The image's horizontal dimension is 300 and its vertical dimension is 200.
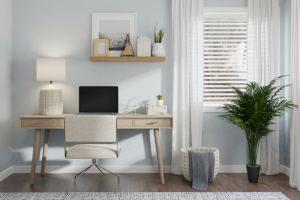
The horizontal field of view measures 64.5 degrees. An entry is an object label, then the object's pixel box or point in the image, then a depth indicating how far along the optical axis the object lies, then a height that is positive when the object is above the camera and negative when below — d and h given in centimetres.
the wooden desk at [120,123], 280 -29
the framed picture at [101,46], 311 +68
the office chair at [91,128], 239 -30
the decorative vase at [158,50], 306 +63
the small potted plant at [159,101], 306 -3
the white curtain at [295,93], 266 +7
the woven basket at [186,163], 282 -76
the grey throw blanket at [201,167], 270 -79
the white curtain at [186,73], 314 +34
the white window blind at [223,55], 327 +61
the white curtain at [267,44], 316 +73
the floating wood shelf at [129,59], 306 +51
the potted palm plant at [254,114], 277 -18
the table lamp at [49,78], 291 +25
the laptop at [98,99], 312 -1
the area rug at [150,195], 245 -102
